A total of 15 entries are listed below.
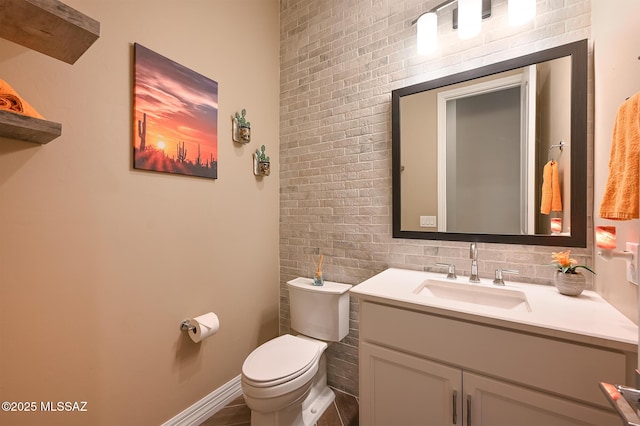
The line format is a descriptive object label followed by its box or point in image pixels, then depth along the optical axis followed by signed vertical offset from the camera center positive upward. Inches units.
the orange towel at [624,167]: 29.8 +4.8
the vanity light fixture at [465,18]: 52.7 +40.2
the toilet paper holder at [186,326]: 61.7 -26.6
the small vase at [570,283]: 45.4 -12.7
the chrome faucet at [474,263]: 55.4 -11.2
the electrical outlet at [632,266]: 33.4 -7.5
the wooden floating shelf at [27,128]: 33.0 +10.8
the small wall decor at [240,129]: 74.2 +22.3
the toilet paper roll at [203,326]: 60.7 -26.7
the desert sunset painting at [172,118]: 54.2 +20.5
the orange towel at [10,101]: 33.9 +14.1
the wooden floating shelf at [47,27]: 30.0 +22.4
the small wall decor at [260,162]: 81.0 +14.4
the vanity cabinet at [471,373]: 33.6 -24.2
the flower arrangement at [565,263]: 46.9 -9.7
